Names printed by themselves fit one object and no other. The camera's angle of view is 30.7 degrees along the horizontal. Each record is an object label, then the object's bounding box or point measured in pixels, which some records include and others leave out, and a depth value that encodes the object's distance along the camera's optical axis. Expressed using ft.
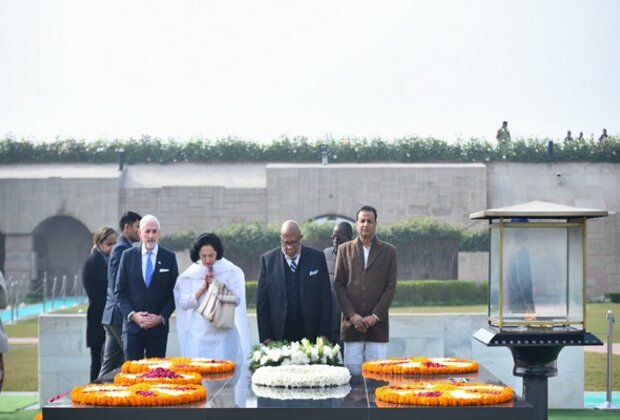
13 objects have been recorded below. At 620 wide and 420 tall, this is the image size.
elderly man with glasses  25.40
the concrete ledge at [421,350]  30.96
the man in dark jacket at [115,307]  26.76
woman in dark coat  28.68
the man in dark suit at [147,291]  25.66
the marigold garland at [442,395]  18.08
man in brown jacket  25.91
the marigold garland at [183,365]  22.09
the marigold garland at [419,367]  21.94
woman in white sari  25.71
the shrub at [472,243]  81.10
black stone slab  17.88
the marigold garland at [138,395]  18.20
